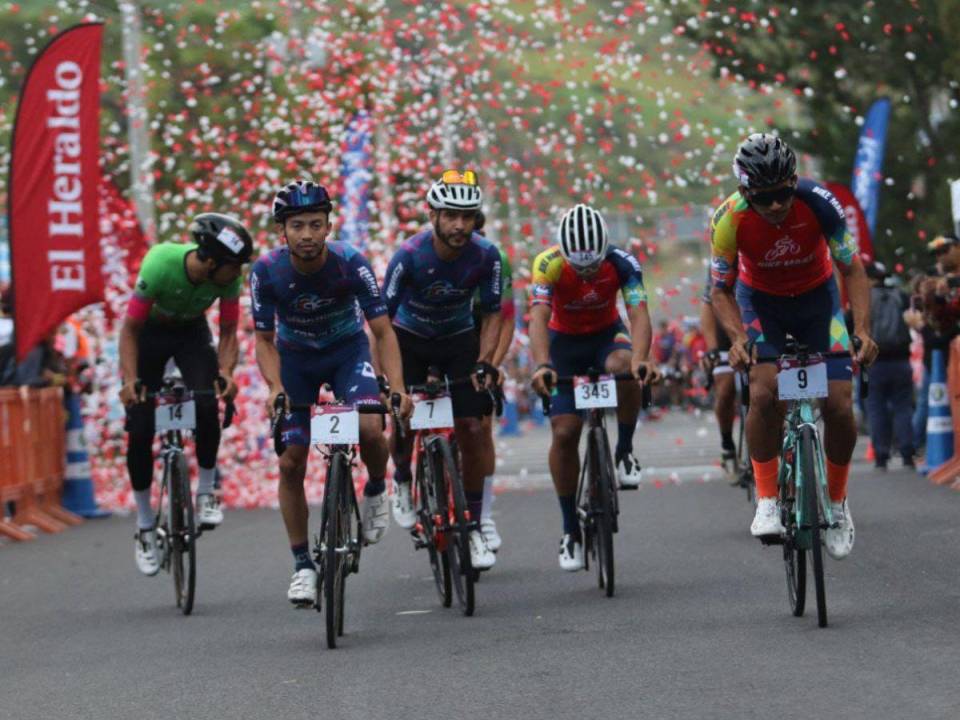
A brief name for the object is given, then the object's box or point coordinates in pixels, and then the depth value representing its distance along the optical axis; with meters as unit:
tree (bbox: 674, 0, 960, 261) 27.64
